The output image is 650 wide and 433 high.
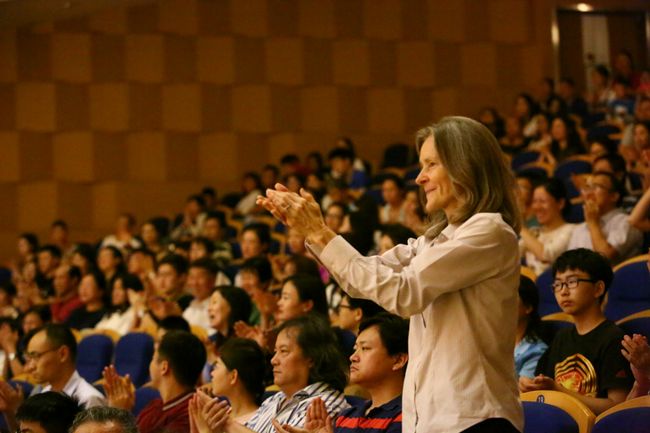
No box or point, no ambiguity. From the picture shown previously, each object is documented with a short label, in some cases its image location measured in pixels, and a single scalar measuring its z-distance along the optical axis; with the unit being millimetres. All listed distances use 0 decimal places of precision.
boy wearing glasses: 5070
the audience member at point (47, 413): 5280
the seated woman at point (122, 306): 10288
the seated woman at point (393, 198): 11924
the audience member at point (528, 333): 5954
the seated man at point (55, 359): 7212
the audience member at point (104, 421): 4085
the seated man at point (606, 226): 7628
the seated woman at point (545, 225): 8193
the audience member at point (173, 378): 6242
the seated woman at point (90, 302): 10849
